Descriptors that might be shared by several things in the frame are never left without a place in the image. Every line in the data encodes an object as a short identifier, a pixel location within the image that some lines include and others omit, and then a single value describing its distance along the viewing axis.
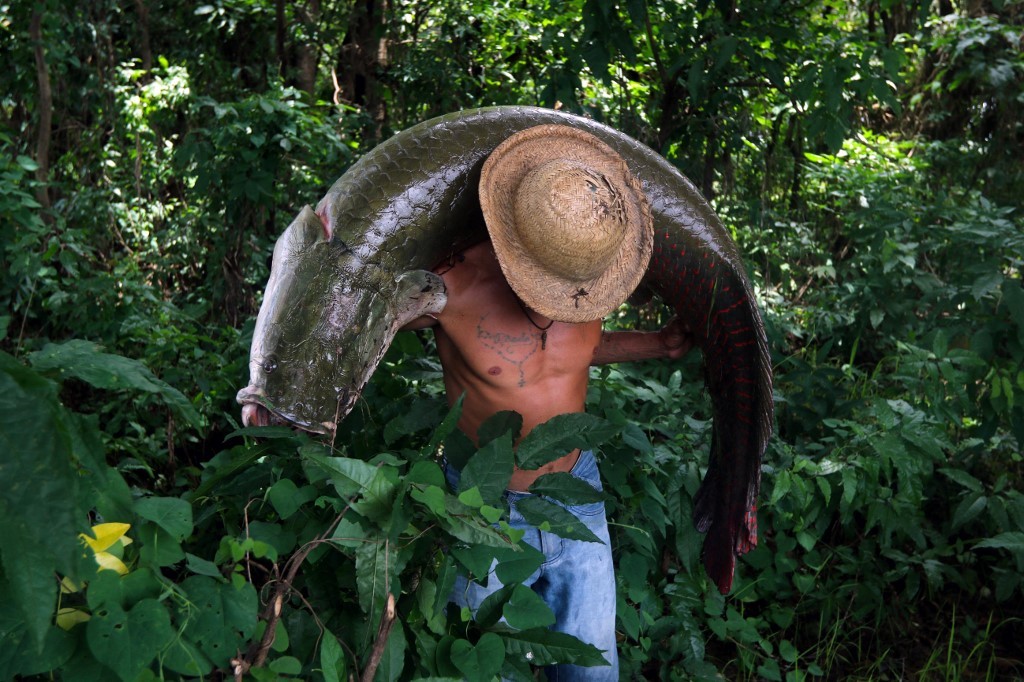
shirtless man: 1.86
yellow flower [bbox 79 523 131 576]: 1.09
